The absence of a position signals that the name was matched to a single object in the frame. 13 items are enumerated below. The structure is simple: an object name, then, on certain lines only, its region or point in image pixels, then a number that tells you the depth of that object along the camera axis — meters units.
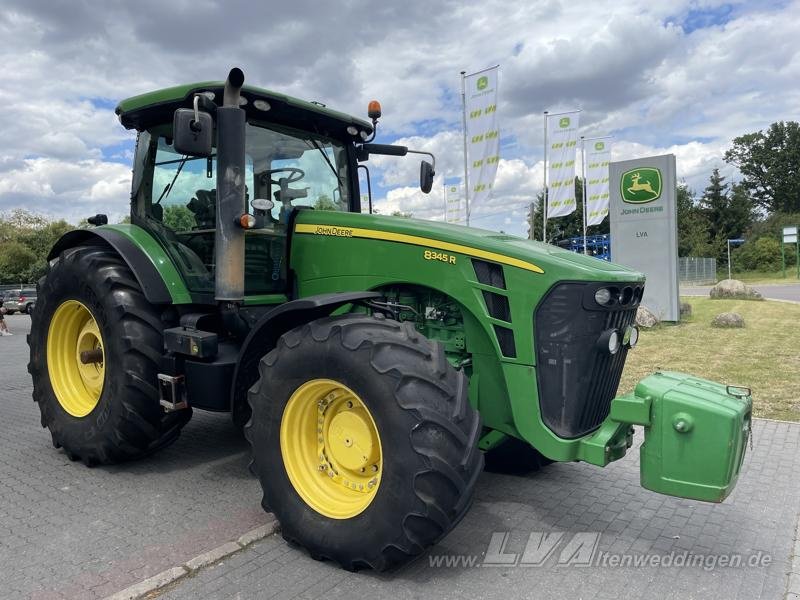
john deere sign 13.69
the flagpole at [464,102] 15.73
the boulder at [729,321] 13.25
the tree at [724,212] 61.12
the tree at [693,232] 55.44
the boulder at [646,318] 13.09
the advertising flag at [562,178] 21.23
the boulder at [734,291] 21.41
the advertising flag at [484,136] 15.34
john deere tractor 2.87
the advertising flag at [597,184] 25.02
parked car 27.98
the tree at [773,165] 72.38
